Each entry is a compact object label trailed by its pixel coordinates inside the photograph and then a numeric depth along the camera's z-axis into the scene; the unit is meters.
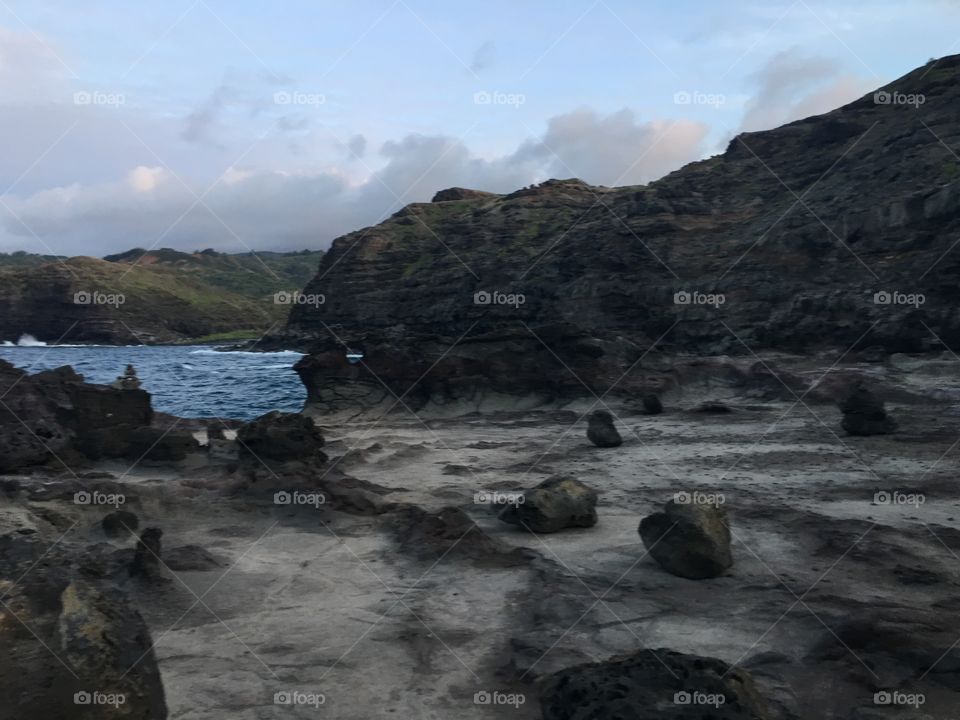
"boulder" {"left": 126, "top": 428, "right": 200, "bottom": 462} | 21.05
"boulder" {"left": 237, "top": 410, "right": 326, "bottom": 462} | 19.88
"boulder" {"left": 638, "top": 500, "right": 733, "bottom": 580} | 11.29
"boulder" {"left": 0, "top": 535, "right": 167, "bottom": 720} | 6.09
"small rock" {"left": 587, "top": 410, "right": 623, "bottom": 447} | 23.20
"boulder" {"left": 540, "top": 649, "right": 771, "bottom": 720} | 6.11
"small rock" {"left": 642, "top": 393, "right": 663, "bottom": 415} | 29.08
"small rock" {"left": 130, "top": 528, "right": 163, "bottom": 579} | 11.61
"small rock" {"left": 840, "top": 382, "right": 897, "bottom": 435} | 21.42
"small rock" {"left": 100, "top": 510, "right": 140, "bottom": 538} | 14.10
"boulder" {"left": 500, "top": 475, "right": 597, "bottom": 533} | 14.14
